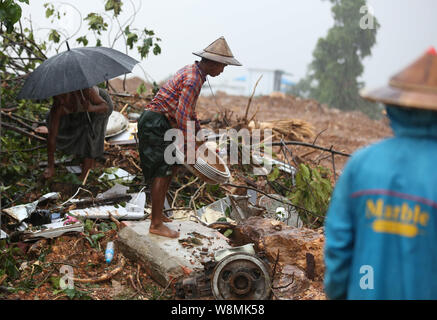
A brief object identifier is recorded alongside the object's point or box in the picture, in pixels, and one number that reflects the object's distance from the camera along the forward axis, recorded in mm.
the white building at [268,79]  26625
